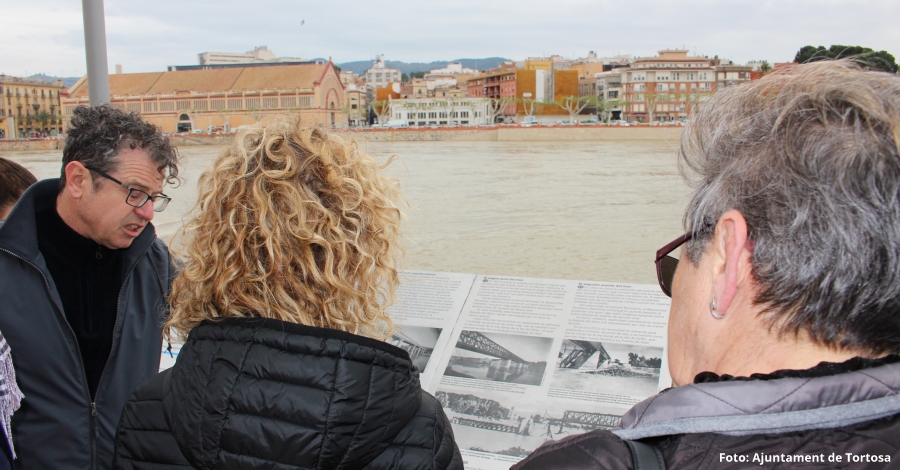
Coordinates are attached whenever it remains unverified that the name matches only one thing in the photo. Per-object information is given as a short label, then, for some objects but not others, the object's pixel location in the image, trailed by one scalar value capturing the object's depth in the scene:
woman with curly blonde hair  0.78
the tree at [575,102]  68.62
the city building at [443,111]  67.62
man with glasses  1.32
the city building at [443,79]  87.50
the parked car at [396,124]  64.79
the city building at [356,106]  73.32
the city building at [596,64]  88.19
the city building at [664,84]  59.81
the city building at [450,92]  76.12
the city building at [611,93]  64.81
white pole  2.14
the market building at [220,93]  60.44
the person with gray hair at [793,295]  0.51
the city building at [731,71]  60.28
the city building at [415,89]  84.51
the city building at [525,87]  72.00
